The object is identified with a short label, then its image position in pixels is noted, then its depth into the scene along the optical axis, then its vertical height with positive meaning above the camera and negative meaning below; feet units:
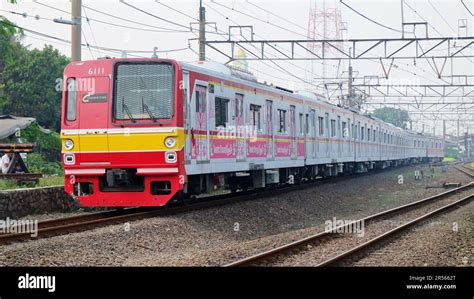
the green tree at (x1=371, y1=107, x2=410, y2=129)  329.72 +21.21
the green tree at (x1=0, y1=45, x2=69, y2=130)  142.41 +14.92
